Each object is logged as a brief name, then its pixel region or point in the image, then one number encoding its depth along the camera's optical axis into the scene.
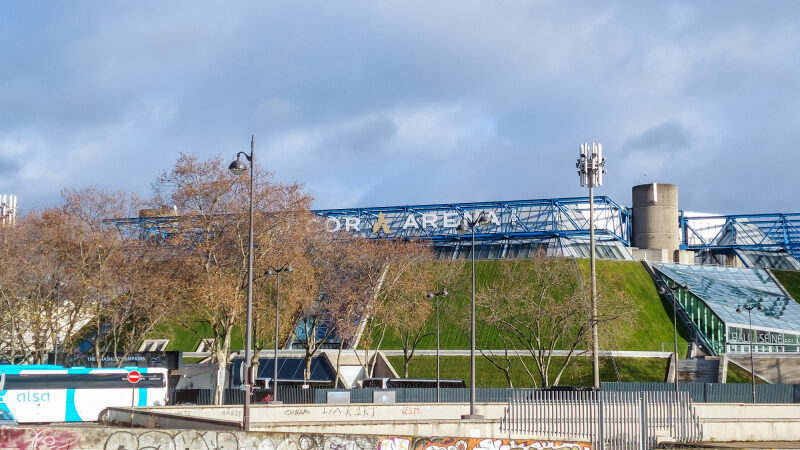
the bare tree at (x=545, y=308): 59.91
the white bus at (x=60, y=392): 43.19
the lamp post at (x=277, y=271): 48.17
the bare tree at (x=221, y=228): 50.96
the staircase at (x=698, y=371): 66.81
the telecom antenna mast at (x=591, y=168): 53.41
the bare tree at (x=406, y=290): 63.50
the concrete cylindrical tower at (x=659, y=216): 94.12
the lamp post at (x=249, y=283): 27.67
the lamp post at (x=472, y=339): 35.47
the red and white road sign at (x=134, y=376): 35.78
